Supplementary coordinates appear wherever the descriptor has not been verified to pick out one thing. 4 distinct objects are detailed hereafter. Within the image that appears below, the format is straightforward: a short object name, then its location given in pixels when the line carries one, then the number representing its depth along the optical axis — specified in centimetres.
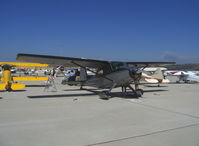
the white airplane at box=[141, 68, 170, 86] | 1983
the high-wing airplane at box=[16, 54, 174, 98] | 1059
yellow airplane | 1389
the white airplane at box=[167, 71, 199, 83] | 2558
